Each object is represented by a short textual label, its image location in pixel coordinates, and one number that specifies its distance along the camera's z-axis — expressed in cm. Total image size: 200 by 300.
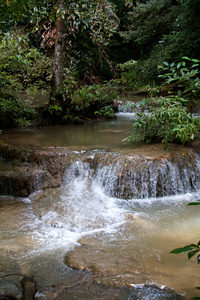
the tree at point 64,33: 846
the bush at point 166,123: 606
